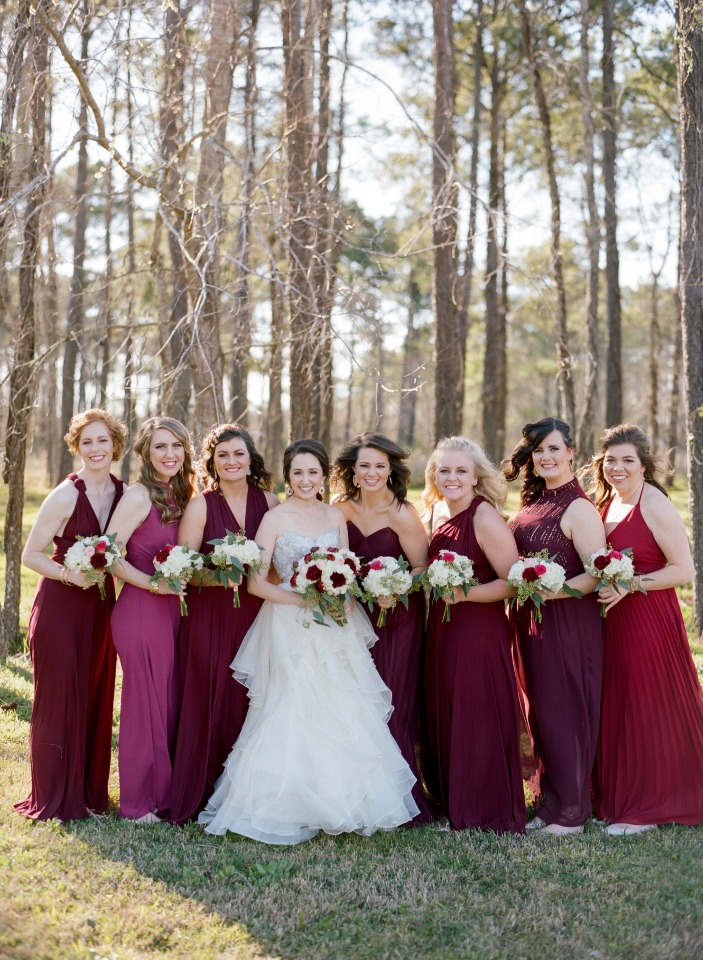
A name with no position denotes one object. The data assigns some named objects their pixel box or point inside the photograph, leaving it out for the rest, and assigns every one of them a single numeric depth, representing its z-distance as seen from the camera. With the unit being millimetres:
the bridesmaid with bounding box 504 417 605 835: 5301
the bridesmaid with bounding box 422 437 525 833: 5309
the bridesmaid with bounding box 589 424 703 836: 5301
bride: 5051
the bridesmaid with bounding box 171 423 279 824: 5438
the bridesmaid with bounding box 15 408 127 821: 5305
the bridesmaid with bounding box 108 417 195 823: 5348
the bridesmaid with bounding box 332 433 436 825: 5605
